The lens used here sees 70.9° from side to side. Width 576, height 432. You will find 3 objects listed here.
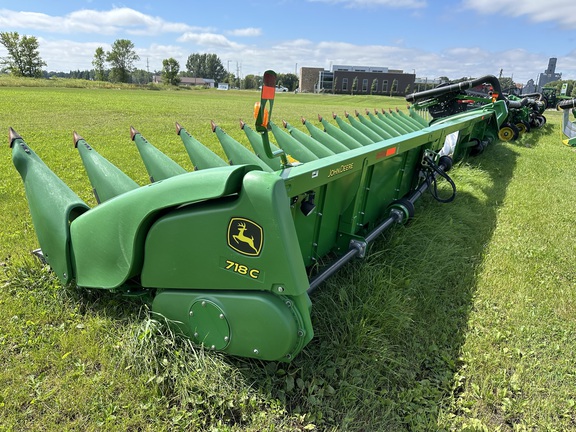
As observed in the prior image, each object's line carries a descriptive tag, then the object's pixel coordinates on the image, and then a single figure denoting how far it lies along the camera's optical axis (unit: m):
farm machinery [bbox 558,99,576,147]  9.74
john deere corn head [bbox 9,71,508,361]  1.81
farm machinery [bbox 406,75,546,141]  6.84
